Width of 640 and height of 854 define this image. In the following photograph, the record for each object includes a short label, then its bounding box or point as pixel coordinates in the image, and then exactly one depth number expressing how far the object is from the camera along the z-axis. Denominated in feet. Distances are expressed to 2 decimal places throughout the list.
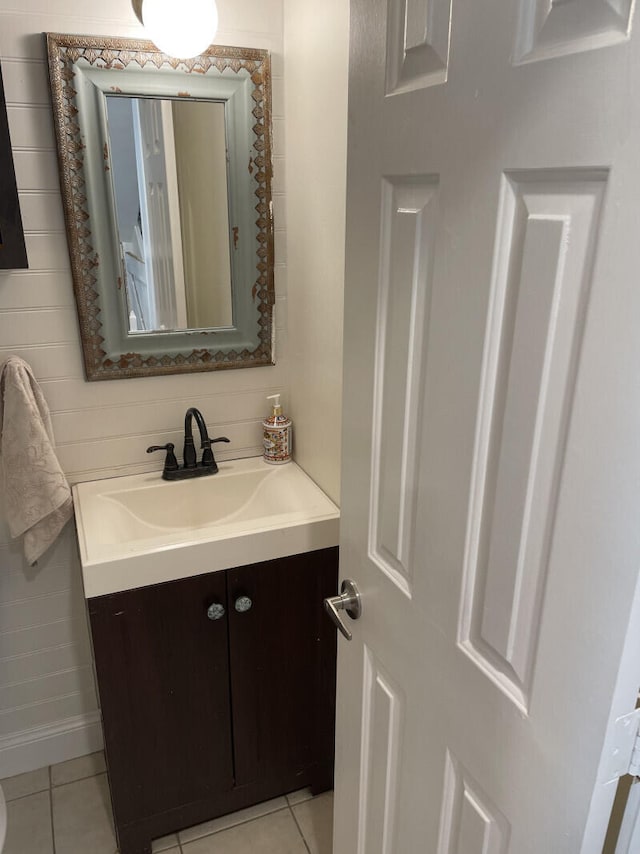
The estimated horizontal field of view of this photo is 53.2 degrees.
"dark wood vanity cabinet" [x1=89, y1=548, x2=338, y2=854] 4.79
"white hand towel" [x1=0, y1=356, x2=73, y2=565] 5.00
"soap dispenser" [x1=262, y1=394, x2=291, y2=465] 6.00
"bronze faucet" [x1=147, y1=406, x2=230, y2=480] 5.72
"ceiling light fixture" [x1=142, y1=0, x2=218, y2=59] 4.52
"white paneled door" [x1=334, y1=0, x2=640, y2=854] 1.79
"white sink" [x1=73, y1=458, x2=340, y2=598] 4.54
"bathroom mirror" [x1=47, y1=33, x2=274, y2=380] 4.81
